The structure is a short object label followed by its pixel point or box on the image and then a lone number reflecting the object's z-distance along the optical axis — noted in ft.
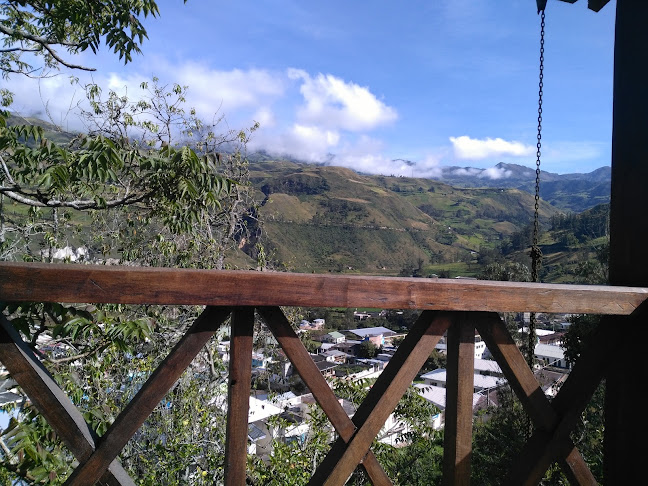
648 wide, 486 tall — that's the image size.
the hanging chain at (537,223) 8.52
